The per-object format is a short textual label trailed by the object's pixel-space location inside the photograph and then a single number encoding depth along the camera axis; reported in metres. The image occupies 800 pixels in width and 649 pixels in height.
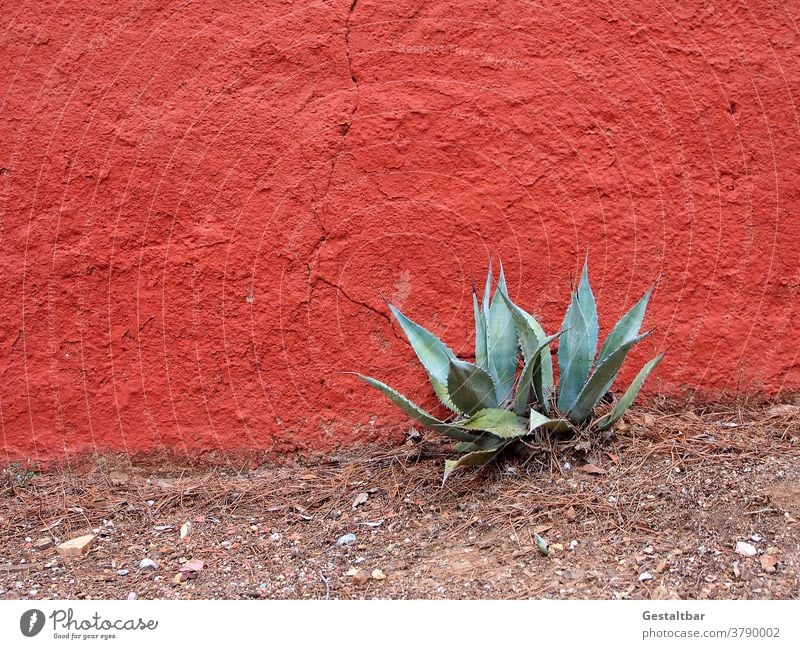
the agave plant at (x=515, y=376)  2.99
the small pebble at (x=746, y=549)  2.55
